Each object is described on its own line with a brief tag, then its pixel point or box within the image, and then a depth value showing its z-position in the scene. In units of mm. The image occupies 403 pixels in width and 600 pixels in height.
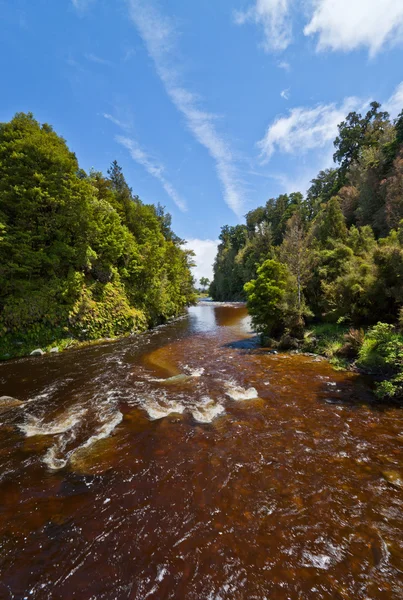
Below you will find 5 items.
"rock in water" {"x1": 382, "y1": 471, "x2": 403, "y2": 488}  4582
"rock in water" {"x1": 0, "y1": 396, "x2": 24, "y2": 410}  8375
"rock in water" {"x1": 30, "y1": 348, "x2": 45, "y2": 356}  14610
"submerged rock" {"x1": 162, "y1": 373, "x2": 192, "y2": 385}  10305
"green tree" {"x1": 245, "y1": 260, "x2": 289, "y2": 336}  15961
